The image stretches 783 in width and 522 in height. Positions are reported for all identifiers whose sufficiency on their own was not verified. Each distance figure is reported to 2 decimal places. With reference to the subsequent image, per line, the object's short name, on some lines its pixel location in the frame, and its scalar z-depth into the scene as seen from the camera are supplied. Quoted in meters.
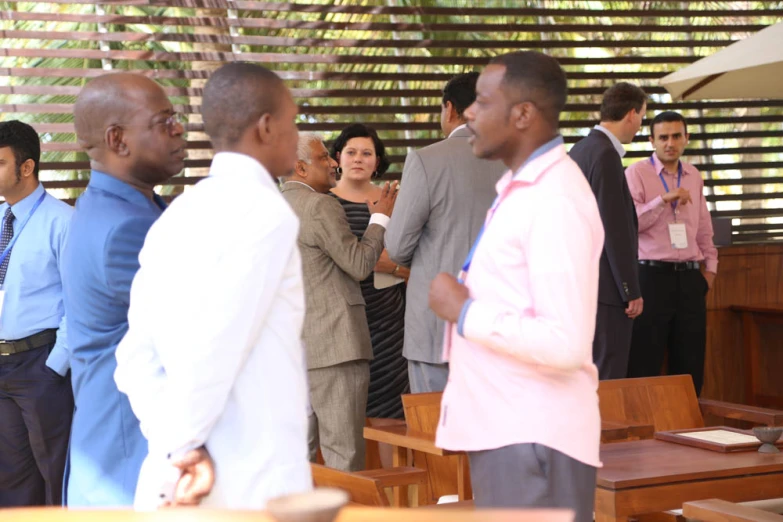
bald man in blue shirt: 4.22
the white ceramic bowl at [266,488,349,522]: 2.54
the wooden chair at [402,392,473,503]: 6.65
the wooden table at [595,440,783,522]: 5.32
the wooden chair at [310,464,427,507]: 5.27
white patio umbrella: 9.54
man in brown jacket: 7.94
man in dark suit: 8.77
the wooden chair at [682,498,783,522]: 4.80
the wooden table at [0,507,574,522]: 2.70
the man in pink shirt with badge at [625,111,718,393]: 10.84
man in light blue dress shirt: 7.45
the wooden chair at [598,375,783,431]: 7.55
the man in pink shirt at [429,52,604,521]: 3.87
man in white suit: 3.38
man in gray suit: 7.07
